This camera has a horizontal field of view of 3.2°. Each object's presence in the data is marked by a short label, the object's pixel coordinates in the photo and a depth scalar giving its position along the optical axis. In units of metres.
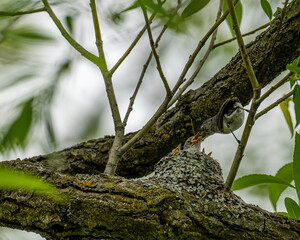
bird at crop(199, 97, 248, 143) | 5.27
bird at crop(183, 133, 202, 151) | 5.38
